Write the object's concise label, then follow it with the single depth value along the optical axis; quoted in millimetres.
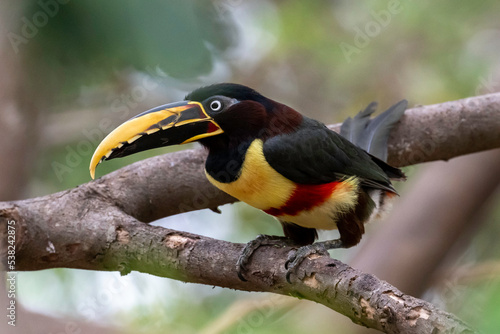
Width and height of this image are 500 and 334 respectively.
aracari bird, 5387
